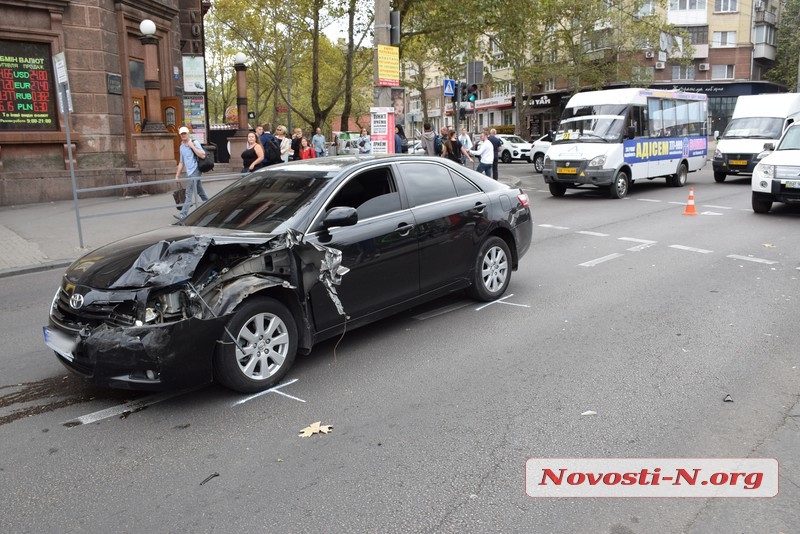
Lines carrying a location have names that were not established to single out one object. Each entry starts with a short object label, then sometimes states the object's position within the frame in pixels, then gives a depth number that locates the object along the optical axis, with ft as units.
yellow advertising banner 49.44
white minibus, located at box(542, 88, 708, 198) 54.44
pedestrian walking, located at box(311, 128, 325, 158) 80.59
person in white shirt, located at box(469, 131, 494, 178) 60.29
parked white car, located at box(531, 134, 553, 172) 92.38
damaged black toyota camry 14.29
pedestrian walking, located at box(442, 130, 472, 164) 58.95
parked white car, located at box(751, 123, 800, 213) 40.45
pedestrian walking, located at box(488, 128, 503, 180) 62.23
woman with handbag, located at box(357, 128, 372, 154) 100.68
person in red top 55.47
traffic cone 44.75
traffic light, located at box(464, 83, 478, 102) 68.23
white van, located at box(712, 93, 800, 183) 65.83
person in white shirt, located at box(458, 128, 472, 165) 68.13
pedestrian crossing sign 67.51
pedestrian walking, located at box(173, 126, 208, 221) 43.96
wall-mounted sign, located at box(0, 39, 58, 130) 53.16
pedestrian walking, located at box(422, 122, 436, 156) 62.59
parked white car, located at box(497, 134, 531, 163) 119.34
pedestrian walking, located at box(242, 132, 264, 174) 45.50
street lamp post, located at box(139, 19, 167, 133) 61.46
